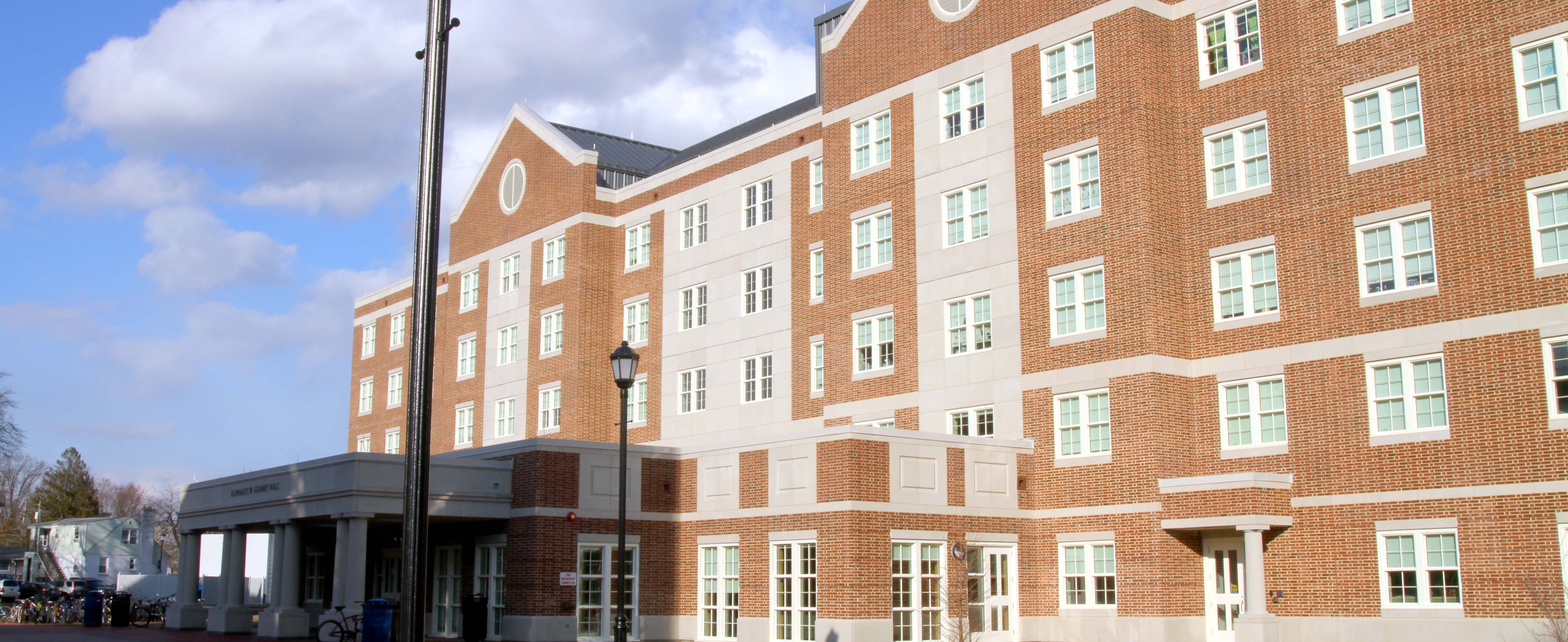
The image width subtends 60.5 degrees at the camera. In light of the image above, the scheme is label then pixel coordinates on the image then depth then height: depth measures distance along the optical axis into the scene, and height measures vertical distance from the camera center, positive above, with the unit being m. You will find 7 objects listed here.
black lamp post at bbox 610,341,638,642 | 19.42 +2.50
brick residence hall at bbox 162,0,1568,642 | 25.45 +3.72
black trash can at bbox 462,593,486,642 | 31.72 -1.71
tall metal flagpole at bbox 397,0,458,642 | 9.19 +0.67
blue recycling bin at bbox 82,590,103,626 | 41.50 -1.96
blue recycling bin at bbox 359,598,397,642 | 28.16 -1.62
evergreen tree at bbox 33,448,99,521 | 122.50 +4.87
